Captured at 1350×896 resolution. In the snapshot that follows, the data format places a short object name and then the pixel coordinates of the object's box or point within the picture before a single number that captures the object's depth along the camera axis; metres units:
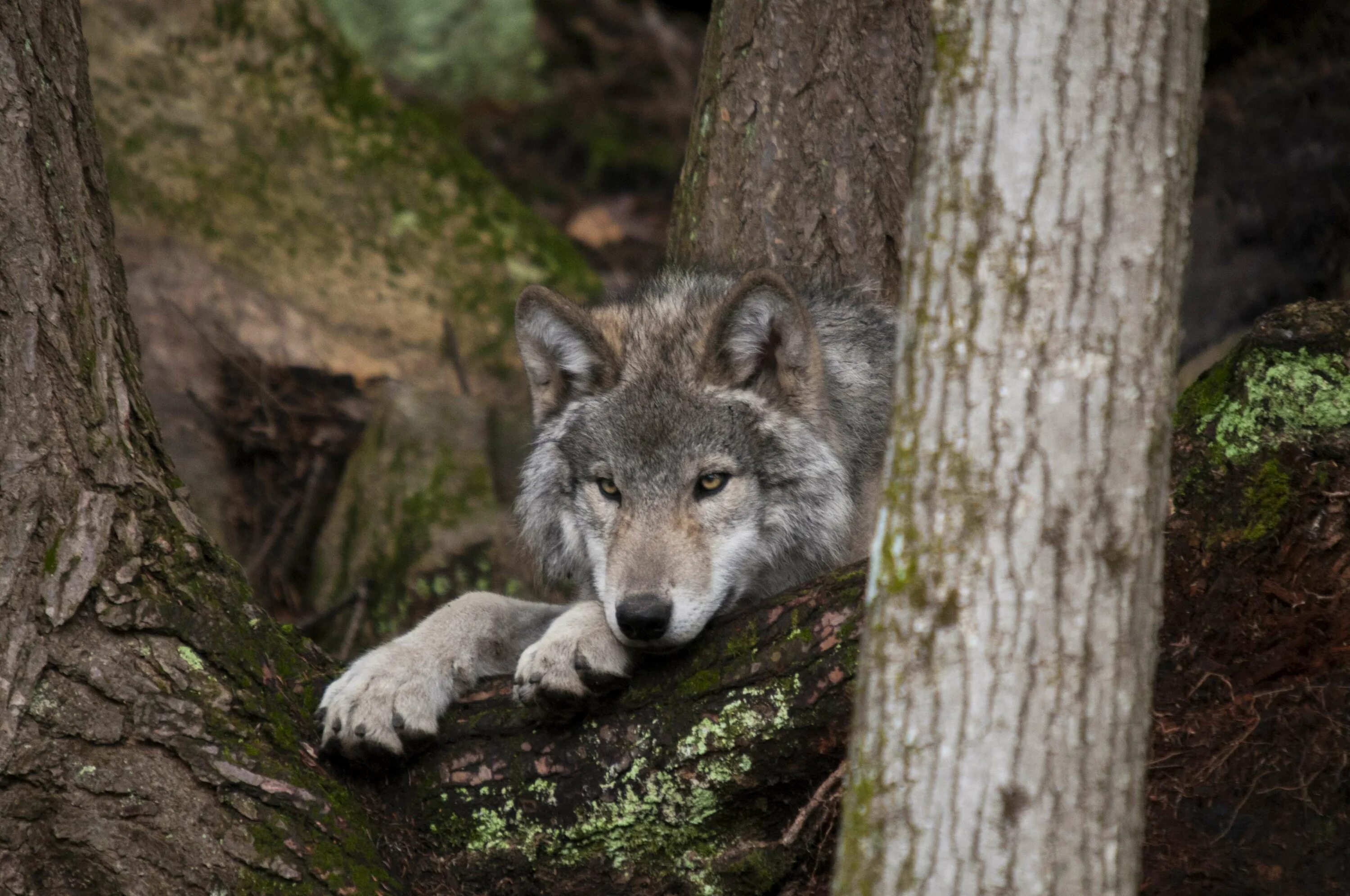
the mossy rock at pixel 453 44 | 26.78
